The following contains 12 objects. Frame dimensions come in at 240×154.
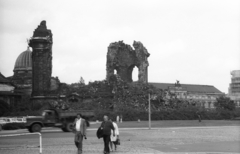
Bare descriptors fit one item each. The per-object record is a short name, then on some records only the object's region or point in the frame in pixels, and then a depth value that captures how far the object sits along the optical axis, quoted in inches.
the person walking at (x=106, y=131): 713.0
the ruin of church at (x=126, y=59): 2837.1
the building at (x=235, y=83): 6186.0
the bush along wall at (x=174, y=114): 2309.3
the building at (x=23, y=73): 4050.2
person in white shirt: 701.9
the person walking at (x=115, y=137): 778.3
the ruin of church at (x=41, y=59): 2588.6
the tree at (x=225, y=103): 4120.3
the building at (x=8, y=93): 2861.7
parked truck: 1352.7
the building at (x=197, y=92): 5347.4
